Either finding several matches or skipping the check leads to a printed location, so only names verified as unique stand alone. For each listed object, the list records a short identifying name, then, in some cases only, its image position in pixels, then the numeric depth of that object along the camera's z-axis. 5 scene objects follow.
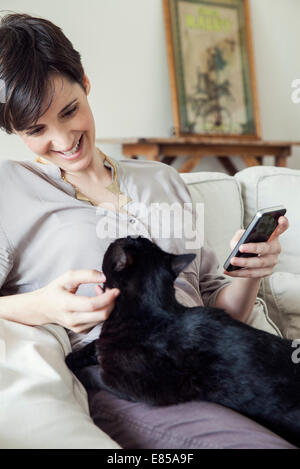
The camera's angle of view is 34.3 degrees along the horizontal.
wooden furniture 3.08
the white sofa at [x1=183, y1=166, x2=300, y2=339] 1.57
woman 0.88
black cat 0.83
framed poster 3.43
